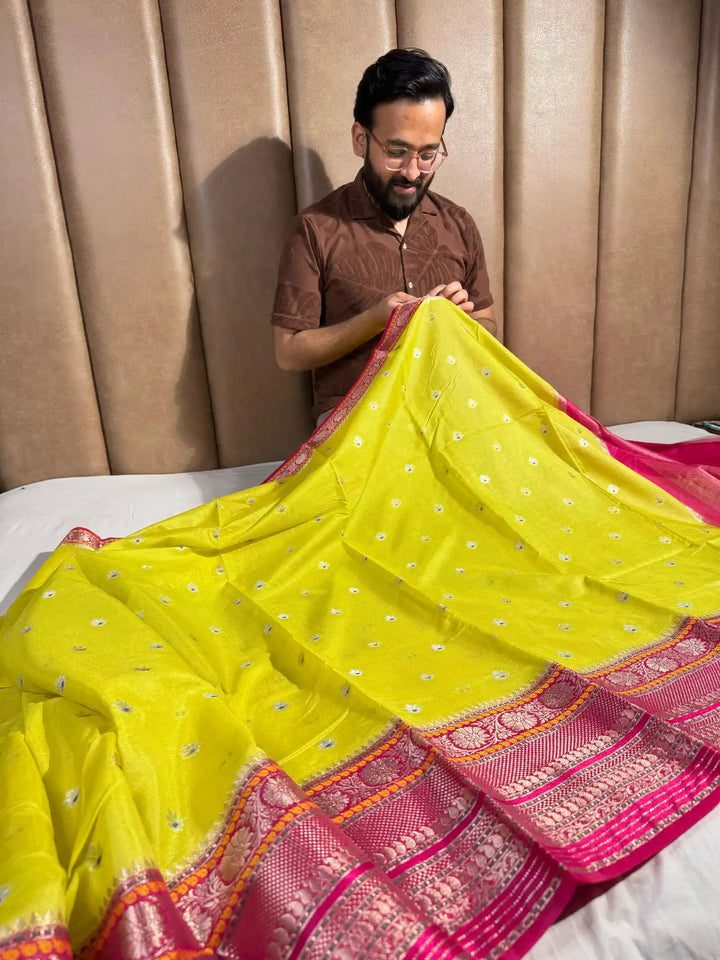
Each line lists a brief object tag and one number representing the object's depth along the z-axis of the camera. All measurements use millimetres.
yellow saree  532
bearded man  1429
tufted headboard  1513
